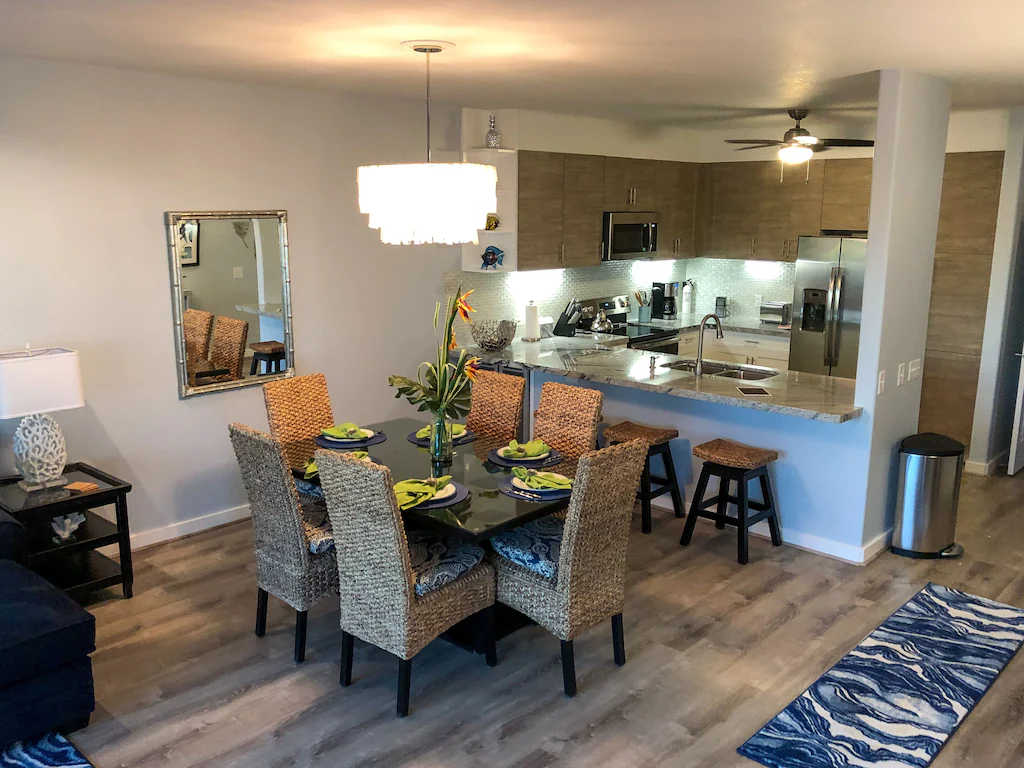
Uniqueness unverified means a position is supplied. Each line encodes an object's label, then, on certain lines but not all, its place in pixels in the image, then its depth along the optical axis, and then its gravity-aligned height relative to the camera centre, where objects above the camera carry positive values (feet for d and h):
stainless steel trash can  15.08 -4.42
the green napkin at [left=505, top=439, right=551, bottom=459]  12.60 -3.08
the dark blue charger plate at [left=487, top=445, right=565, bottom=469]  12.40 -3.21
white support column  13.70 -0.10
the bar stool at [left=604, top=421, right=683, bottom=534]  16.37 -4.11
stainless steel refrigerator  21.16 -1.45
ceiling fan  17.10 +2.10
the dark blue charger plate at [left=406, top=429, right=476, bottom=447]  13.39 -3.15
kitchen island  14.88 -3.41
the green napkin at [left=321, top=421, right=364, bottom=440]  13.28 -3.01
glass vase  12.56 -3.01
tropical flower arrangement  12.07 -2.09
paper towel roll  21.08 -1.99
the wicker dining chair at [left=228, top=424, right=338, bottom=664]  10.69 -3.94
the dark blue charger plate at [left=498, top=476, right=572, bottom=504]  10.94 -3.26
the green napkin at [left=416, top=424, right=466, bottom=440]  13.55 -3.05
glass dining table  10.23 -3.31
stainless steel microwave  22.07 +0.26
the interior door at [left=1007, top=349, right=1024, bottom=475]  19.54 -4.47
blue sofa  9.34 -4.78
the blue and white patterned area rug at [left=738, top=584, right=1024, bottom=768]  9.79 -5.74
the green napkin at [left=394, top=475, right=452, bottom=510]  10.68 -3.20
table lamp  12.30 -2.44
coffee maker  25.59 -1.70
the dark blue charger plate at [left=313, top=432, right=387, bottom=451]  13.04 -3.14
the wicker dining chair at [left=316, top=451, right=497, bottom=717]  9.79 -4.08
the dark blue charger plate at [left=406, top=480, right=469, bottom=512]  10.62 -3.28
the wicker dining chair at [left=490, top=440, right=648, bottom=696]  10.11 -3.99
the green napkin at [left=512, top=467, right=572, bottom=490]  11.18 -3.17
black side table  12.51 -4.66
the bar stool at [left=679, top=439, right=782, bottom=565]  14.88 -4.30
